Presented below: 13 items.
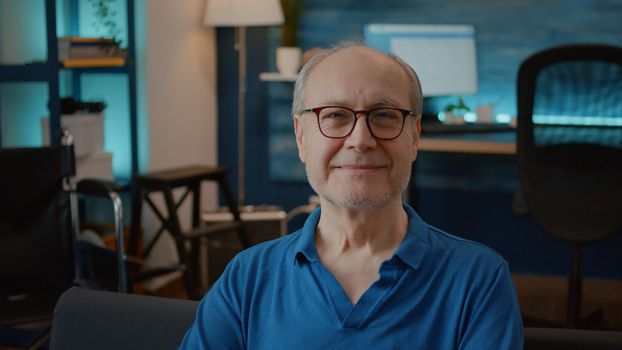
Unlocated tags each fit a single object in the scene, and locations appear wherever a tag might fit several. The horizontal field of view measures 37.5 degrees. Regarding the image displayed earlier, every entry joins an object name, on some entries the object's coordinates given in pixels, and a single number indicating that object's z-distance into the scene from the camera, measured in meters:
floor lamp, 4.56
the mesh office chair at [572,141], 3.19
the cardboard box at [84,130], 3.68
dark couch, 1.56
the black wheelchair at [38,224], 3.03
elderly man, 1.44
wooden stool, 3.83
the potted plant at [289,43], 4.73
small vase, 4.72
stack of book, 3.69
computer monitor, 4.48
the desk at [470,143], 3.90
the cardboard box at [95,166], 3.87
